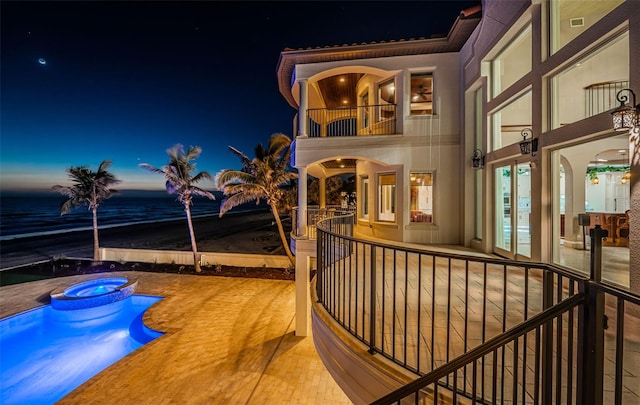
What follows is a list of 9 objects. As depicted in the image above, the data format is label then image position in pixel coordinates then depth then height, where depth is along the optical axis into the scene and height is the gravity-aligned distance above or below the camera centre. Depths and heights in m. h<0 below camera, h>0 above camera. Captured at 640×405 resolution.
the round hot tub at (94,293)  10.55 -4.15
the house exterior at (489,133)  5.20 +1.88
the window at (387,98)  9.55 +3.91
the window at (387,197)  9.53 +0.05
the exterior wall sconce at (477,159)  7.56 +1.16
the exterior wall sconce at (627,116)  3.39 +1.10
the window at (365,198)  11.01 +0.03
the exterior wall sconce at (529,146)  5.43 +1.13
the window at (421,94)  8.97 +3.75
